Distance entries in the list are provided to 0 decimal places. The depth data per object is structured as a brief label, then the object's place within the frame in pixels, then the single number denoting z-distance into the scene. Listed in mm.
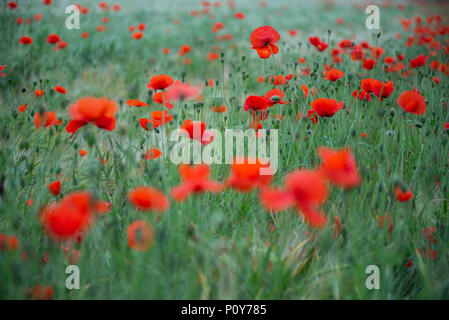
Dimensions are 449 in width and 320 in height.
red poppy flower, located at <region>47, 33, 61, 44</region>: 2615
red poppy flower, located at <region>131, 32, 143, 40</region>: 3036
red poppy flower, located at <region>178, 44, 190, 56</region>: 2936
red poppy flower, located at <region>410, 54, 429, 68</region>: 2198
